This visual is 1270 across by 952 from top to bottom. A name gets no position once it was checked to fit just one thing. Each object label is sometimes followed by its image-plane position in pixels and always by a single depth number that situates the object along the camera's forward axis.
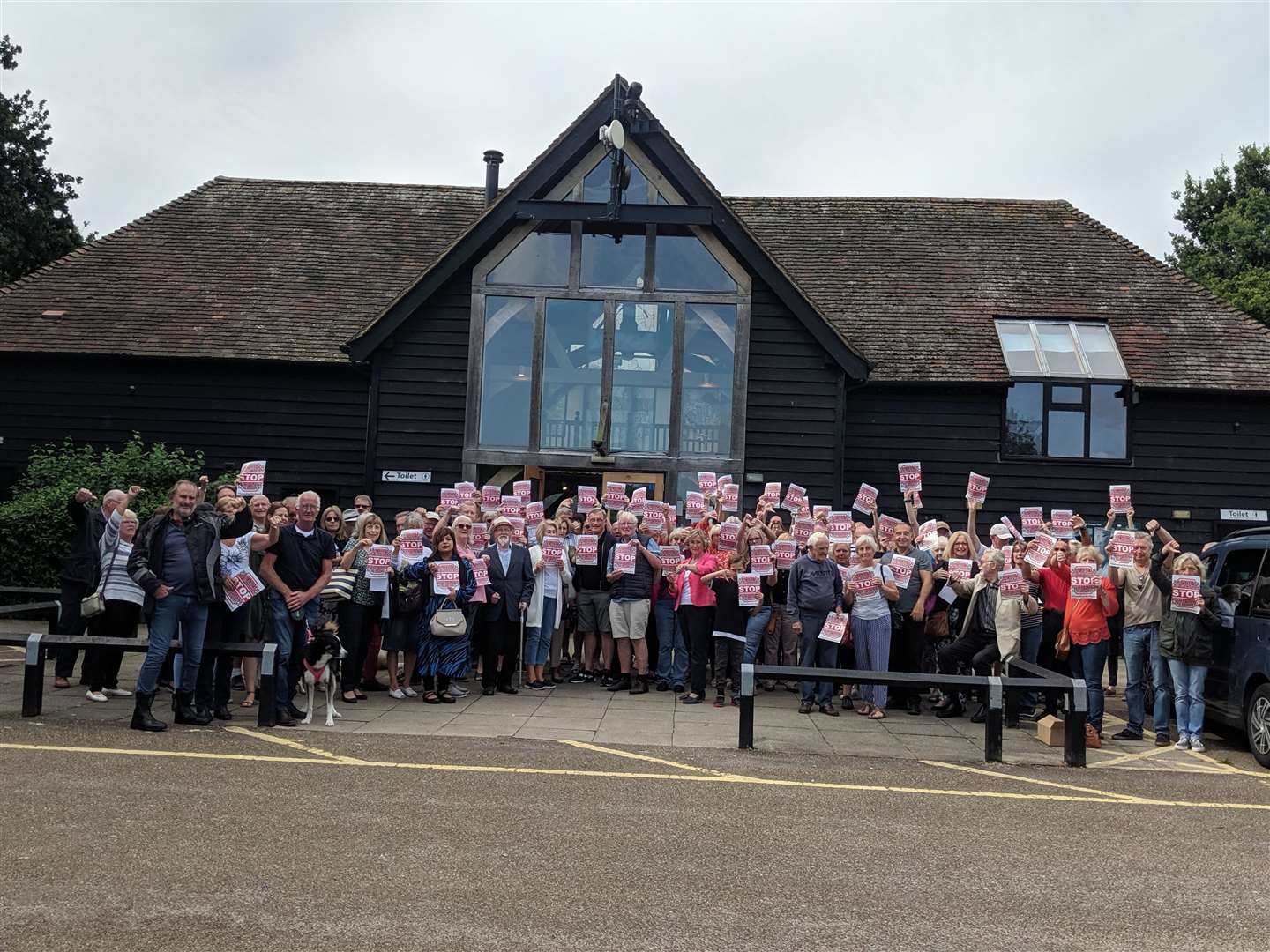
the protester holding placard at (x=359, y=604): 10.35
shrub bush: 15.96
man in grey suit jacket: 11.10
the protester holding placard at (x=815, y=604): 10.81
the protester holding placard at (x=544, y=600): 11.62
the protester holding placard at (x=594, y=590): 11.94
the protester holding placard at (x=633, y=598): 11.67
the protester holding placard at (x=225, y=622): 9.27
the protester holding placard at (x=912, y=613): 11.26
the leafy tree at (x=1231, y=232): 37.59
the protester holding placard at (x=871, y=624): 10.80
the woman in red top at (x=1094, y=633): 10.18
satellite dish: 16.61
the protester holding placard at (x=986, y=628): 10.63
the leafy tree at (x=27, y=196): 34.09
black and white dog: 9.40
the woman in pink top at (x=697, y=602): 11.23
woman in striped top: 10.19
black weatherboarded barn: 17.53
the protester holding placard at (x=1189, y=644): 9.69
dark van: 9.41
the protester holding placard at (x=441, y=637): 10.75
